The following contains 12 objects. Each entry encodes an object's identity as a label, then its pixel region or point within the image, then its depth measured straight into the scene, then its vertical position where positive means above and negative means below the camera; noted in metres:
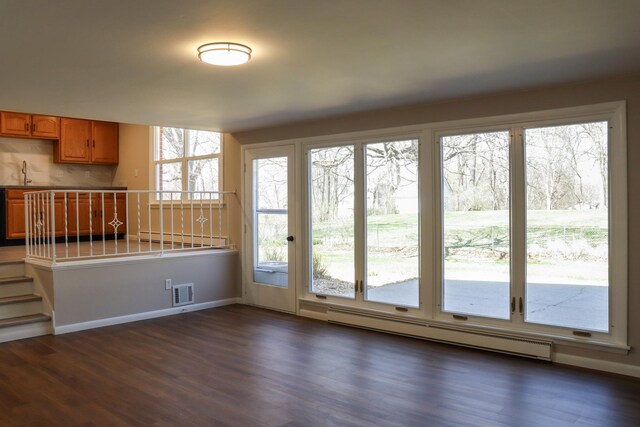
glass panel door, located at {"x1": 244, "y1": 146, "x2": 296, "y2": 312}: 5.64 -0.27
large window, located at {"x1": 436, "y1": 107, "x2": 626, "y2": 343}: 3.59 -0.19
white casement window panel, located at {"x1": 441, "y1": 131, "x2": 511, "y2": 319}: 4.08 -0.18
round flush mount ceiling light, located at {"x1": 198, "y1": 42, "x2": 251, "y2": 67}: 2.77 +0.89
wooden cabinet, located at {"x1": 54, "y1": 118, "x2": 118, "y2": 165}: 8.15 +1.15
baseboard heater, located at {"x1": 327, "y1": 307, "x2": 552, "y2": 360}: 3.86 -1.15
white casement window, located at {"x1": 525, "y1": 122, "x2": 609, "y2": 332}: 3.63 -0.19
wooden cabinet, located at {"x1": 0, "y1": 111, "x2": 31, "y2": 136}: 7.51 +1.35
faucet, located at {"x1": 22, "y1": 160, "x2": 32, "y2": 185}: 7.91 +0.60
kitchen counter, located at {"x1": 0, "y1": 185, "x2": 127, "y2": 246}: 7.27 -0.01
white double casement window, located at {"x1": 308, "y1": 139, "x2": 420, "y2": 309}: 4.65 -0.18
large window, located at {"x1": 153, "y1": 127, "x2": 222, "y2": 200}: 6.75 +0.69
